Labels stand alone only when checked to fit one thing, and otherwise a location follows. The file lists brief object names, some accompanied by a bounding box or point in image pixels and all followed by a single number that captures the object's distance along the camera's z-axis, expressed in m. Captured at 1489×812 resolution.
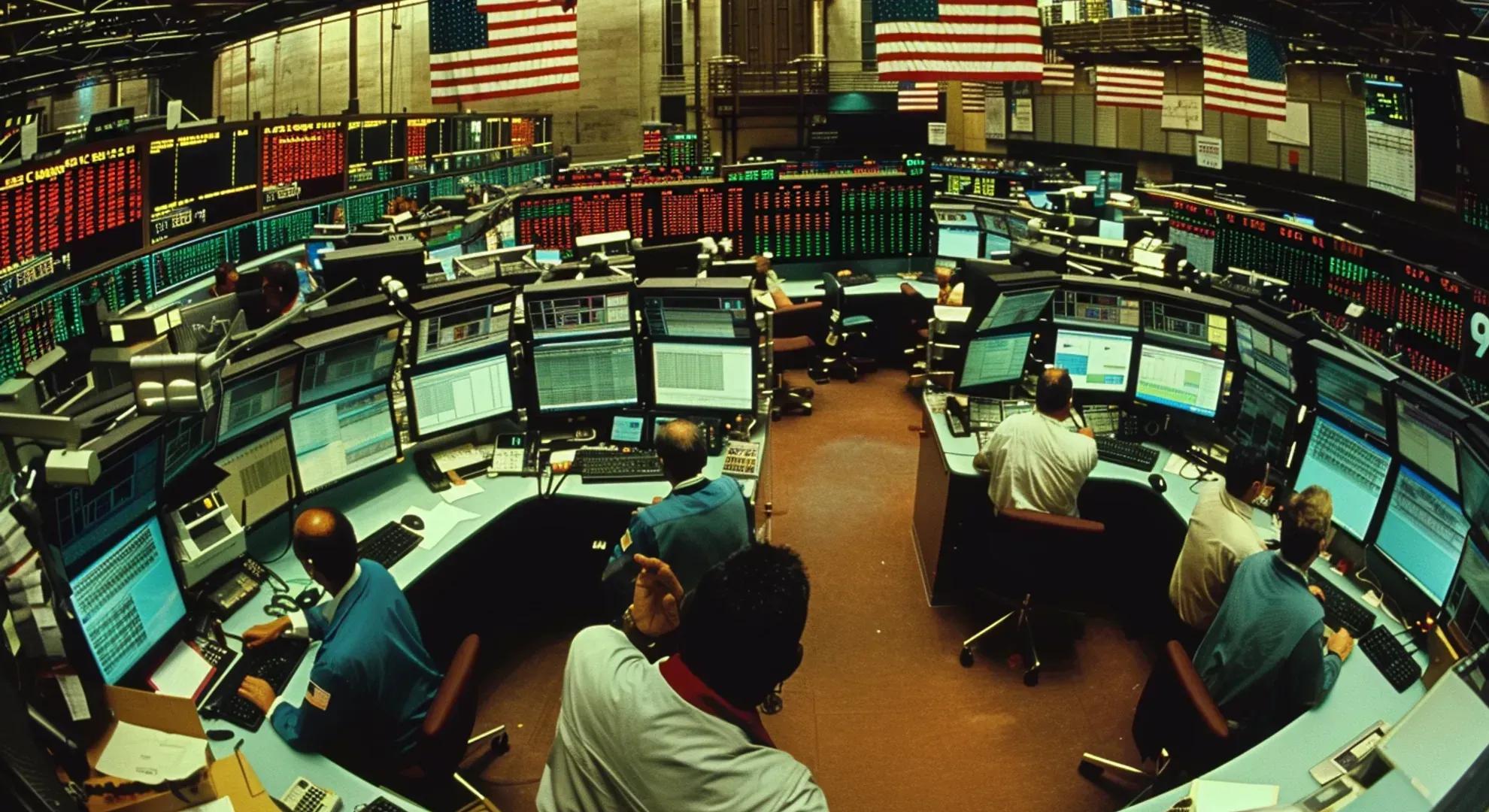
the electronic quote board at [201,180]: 7.61
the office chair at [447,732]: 3.34
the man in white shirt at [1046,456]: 4.99
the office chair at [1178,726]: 3.48
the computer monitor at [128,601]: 3.07
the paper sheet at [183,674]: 3.37
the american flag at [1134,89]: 13.06
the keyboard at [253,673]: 3.31
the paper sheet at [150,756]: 2.71
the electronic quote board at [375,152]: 11.45
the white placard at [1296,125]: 12.88
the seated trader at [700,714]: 2.09
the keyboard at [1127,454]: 5.46
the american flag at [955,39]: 7.29
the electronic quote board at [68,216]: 5.77
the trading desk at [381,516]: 3.16
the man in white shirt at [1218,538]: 4.02
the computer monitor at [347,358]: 4.31
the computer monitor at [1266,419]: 4.73
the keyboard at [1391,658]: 3.57
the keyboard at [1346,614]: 3.87
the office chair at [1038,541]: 4.76
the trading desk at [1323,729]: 3.13
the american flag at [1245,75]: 9.85
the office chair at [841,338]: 9.66
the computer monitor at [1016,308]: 5.75
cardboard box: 2.76
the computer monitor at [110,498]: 2.92
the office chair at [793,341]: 8.66
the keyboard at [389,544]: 4.39
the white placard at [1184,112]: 15.27
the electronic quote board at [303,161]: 9.53
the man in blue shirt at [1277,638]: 3.44
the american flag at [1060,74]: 17.06
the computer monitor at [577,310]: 5.15
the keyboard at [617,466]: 5.16
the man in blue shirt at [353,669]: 3.19
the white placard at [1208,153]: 11.61
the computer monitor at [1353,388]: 4.00
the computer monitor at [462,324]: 4.82
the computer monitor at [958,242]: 10.15
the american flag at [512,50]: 8.47
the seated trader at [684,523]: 4.03
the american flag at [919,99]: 17.02
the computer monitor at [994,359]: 5.95
